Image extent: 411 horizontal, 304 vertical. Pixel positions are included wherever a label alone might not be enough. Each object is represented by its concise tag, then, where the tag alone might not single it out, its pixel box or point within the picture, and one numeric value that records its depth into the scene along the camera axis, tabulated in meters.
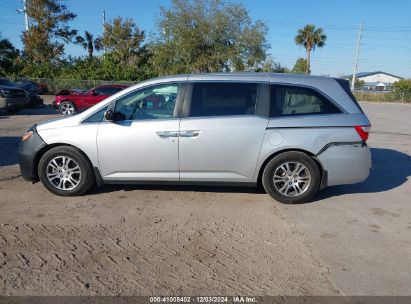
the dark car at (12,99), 15.30
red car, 17.67
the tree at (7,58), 36.81
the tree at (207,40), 32.53
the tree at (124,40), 43.34
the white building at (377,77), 127.12
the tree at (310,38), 58.75
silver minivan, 4.94
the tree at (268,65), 34.06
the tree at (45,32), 35.88
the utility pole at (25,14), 36.12
